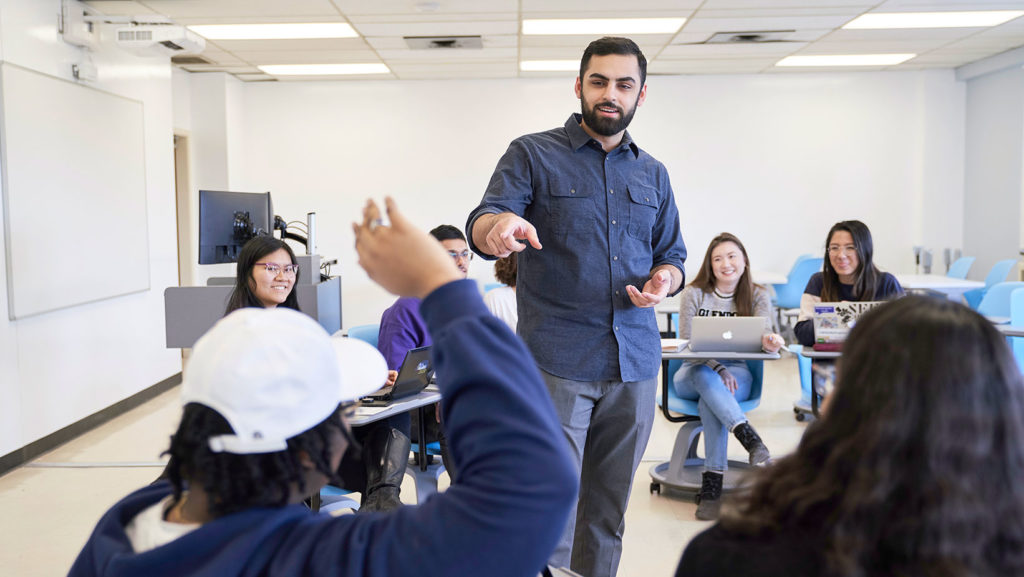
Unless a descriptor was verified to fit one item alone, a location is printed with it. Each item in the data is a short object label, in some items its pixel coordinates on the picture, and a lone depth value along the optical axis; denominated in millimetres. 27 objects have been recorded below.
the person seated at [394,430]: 2951
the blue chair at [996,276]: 6569
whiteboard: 4406
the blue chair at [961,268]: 7644
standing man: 2178
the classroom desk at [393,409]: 2639
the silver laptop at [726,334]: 3787
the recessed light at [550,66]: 7805
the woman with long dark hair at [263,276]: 3295
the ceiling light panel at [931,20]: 6129
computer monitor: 4750
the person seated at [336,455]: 749
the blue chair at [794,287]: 7453
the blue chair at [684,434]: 4031
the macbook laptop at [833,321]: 3537
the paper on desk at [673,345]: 3832
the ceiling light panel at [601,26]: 6191
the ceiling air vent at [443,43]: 6715
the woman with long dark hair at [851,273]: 3979
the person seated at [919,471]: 750
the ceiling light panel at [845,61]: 7688
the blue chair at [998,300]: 5098
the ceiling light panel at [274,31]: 6211
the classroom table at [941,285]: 6434
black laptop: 2859
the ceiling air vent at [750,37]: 6633
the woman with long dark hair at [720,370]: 3787
